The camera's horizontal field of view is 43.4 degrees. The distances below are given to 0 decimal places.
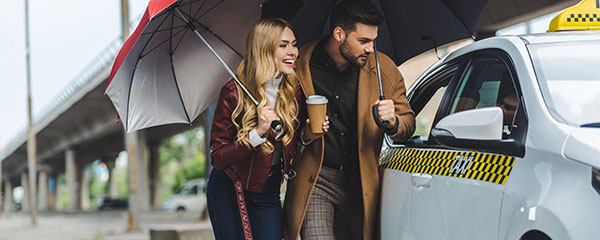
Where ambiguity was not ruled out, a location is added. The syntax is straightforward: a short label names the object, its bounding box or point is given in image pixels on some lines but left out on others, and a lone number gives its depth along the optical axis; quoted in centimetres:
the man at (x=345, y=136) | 380
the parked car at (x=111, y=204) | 5762
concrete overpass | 1485
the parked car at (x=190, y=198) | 3447
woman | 358
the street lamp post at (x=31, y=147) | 3066
